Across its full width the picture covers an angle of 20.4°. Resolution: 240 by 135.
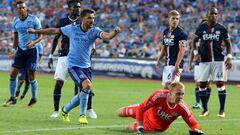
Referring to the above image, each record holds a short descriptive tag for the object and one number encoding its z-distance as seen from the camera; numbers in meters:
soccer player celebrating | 12.80
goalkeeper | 11.25
